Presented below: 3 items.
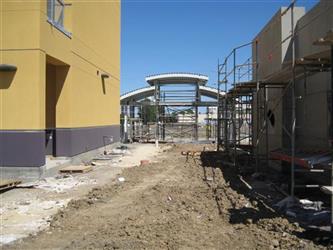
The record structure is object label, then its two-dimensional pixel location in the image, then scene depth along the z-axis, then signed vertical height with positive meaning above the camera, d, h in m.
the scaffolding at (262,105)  9.09 +0.71
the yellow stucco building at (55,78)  13.16 +1.57
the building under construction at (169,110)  34.97 +1.08
